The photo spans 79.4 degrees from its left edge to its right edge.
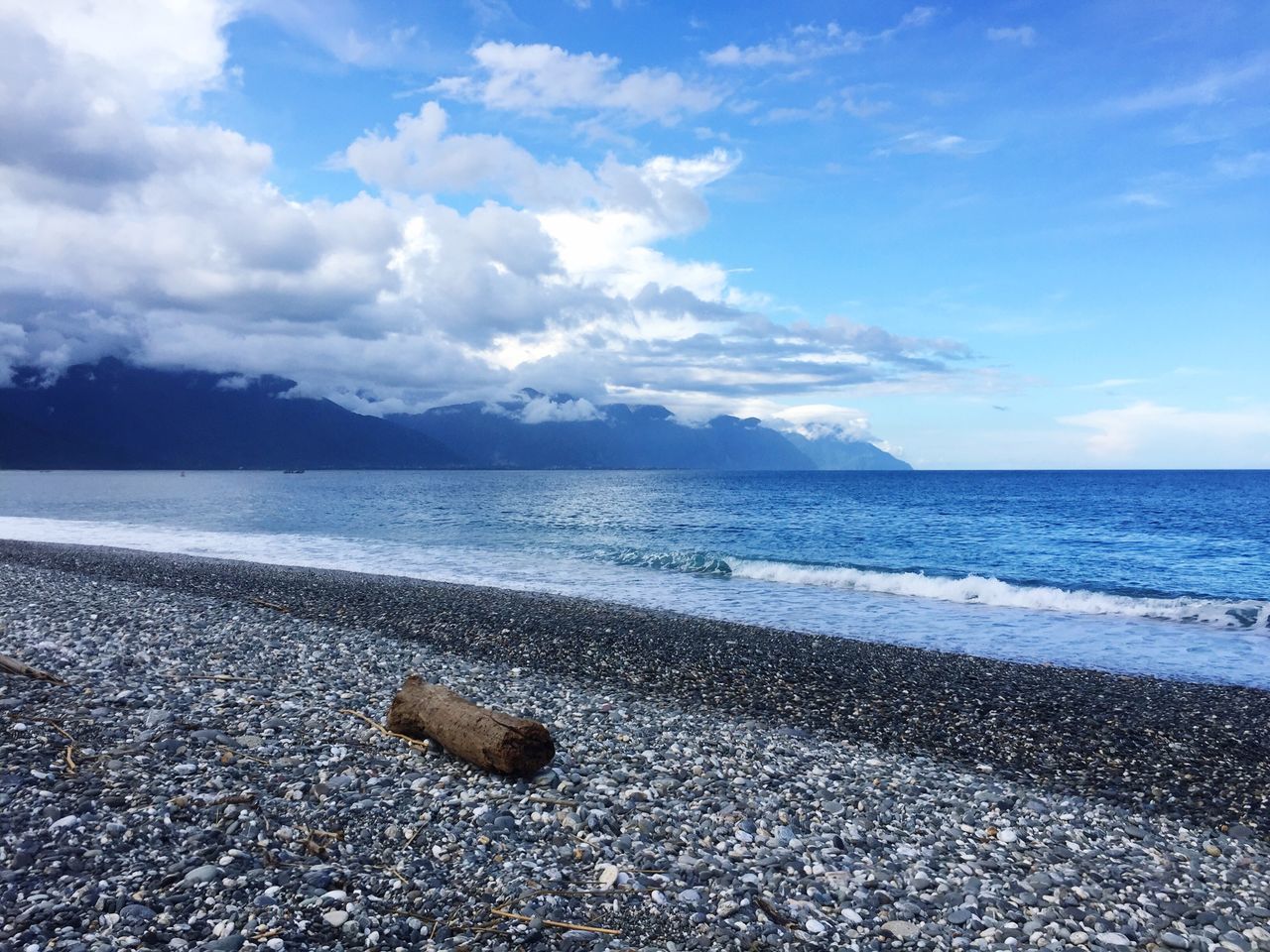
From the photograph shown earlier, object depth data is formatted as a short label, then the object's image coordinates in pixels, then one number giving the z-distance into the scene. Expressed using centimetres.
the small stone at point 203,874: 593
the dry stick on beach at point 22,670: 1068
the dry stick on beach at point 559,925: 586
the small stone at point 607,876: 652
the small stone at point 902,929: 607
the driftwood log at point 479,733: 841
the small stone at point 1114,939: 612
